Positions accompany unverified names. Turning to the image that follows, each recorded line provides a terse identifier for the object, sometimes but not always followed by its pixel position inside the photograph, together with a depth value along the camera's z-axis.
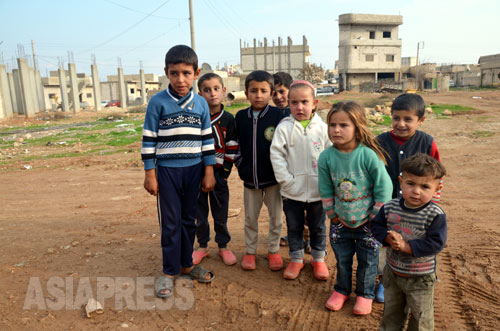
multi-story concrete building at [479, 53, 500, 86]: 33.19
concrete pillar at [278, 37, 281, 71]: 52.66
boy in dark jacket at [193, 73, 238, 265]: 3.46
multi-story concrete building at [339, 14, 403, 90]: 38.25
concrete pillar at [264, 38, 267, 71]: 53.41
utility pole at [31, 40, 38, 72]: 41.06
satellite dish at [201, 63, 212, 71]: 25.80
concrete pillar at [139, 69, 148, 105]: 37.30
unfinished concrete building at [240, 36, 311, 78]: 52.84
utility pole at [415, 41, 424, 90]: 35.15
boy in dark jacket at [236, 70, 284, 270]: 3.29
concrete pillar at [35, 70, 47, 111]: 32.53
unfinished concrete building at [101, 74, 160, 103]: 44.16
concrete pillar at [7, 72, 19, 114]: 29.41
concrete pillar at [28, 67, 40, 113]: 29.76
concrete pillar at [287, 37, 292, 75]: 52.67
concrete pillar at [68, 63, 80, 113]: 30.72
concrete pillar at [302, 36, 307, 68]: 52.25
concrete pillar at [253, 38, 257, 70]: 53.69
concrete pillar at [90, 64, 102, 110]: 32.97
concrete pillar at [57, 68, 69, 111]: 30.96
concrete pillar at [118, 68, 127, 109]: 35.69
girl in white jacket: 3.04
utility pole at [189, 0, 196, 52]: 14.91
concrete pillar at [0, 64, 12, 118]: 25.14
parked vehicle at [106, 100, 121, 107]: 37.78
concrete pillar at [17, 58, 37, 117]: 27.05
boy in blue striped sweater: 2.91
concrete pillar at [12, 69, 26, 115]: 29.05
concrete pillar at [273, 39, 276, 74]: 51.78
